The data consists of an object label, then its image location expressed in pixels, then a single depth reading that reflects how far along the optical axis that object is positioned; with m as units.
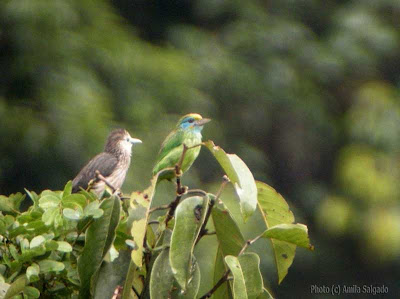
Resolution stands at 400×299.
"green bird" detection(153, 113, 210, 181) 13.74
